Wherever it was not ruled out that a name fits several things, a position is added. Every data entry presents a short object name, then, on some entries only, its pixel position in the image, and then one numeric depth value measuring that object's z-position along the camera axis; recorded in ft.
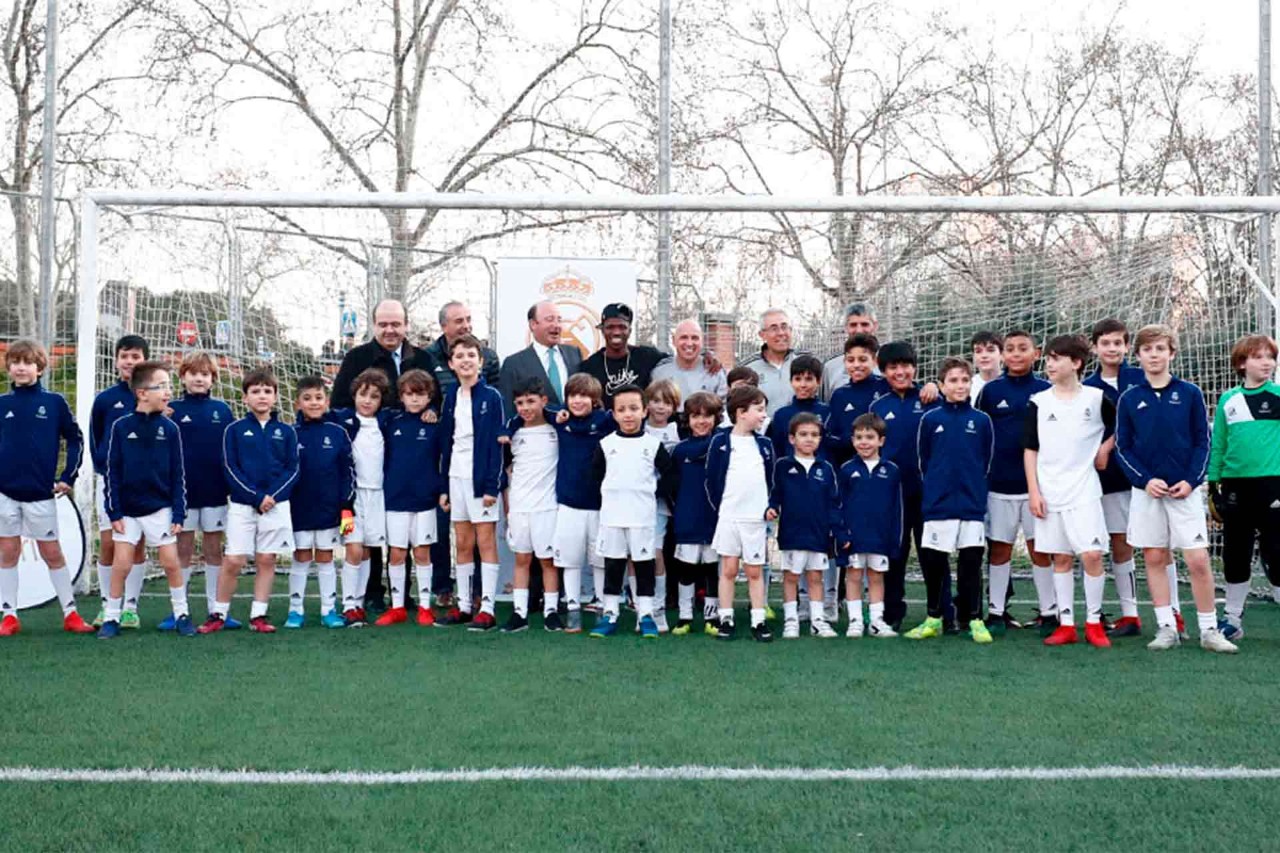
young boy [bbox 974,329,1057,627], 23.62
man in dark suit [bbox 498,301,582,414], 26.58
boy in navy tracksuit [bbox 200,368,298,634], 24.12
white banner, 31.96
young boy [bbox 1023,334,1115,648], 22.22
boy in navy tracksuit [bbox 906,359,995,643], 22.72
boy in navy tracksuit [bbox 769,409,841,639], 23.02
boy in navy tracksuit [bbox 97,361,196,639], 23.39
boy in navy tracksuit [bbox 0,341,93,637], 23.76
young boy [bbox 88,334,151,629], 24.80
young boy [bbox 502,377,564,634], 24.32
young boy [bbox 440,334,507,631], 24.34
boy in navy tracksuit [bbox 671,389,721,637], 23.63
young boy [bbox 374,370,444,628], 25.07
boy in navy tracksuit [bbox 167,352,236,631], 24.98
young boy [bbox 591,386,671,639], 23.39
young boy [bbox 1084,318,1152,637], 23.25
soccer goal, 32.07
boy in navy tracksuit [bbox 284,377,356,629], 24.86
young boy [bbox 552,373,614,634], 24.13
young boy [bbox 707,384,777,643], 22.88
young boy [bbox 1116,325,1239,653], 21.39
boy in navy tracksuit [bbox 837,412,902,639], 23.13
